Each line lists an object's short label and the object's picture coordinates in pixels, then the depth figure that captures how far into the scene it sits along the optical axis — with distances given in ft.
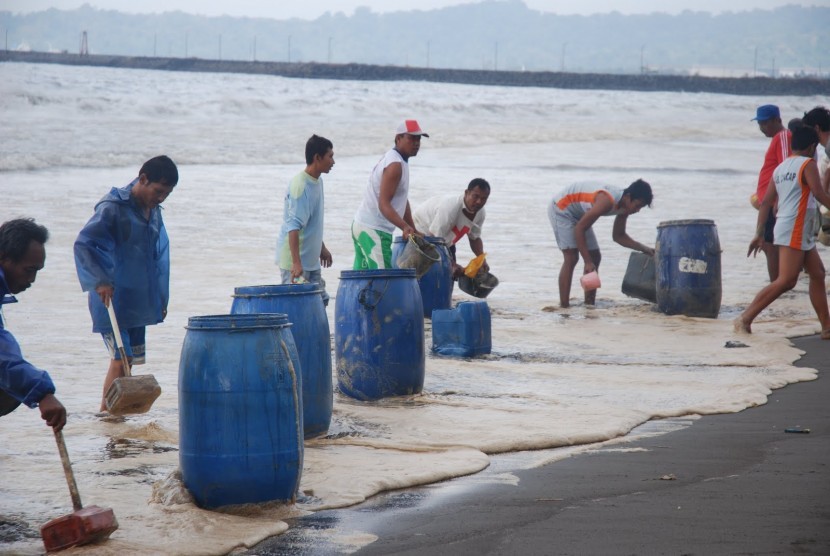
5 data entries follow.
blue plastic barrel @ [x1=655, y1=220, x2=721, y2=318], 70.23
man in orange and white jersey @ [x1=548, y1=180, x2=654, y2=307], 71.36
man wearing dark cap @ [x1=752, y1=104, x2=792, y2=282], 67.25
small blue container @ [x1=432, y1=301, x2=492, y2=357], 55.26
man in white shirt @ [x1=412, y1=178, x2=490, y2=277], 68.11
